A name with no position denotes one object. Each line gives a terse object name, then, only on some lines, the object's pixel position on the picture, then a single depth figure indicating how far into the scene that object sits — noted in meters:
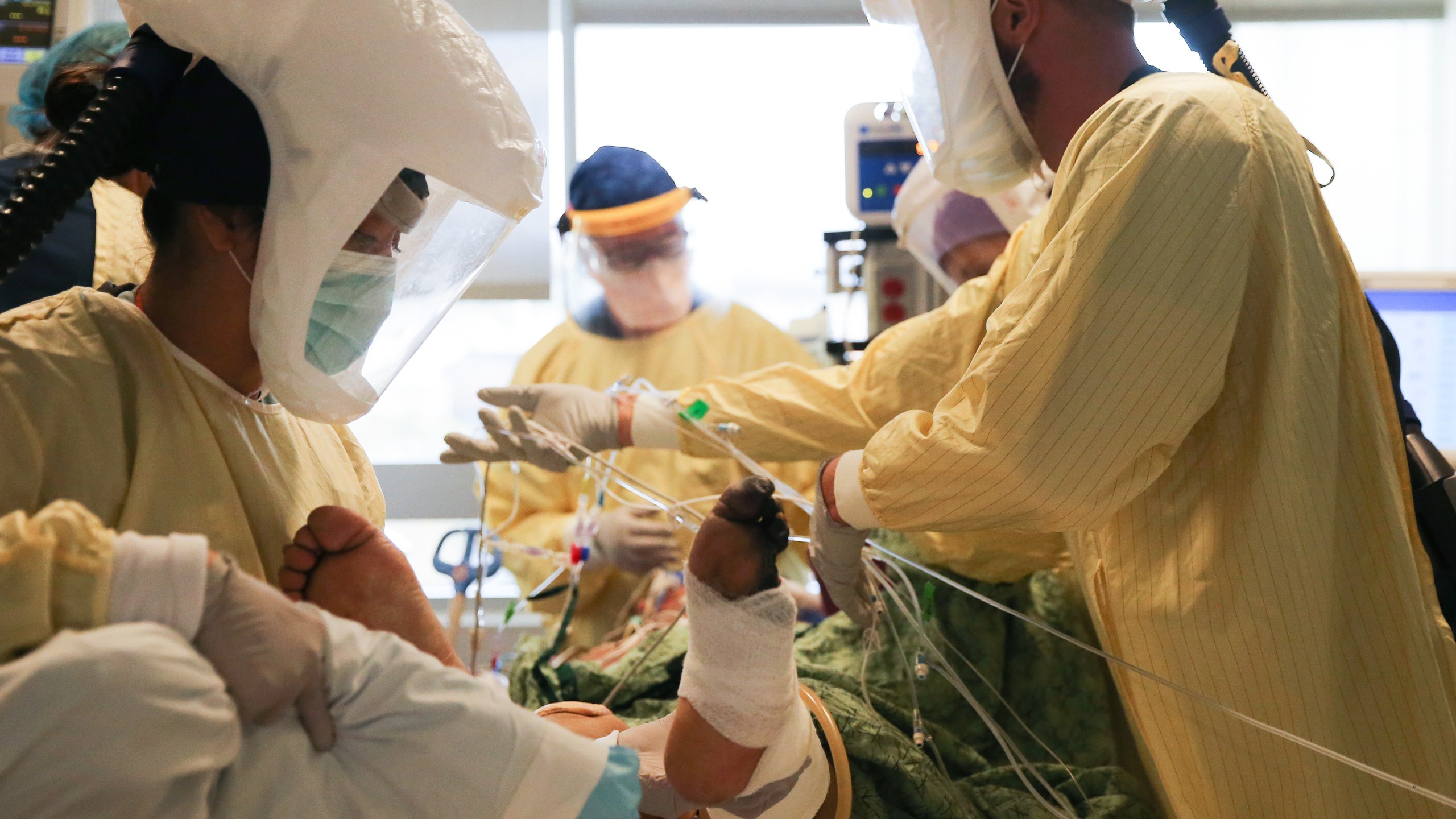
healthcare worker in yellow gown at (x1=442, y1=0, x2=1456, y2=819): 1.13
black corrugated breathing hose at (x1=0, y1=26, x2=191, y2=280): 0.94
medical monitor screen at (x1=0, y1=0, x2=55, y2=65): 2.08
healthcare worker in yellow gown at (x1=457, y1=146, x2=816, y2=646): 2.61
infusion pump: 2.52
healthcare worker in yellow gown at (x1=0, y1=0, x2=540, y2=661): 1.00
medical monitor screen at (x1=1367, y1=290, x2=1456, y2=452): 2.73
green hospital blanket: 1.35
